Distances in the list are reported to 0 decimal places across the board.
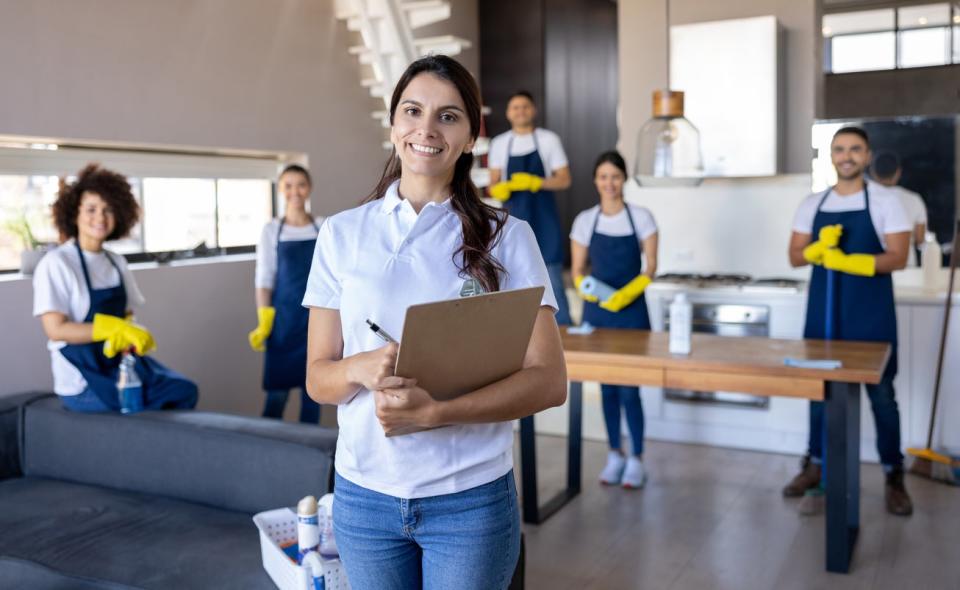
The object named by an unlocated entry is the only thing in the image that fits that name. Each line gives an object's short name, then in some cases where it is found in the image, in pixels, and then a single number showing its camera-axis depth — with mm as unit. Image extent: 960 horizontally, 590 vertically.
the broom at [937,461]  4402
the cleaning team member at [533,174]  4891
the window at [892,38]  7566
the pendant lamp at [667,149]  3998
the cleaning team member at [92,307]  3344
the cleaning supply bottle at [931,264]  5070
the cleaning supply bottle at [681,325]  3576
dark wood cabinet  6445
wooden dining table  3279
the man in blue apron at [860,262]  3861
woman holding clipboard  1423
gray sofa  2531
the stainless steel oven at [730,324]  4918
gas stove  4949
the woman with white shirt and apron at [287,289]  4453
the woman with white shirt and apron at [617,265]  4410
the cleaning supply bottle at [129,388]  3344
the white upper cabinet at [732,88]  4906
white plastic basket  2230
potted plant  3777
